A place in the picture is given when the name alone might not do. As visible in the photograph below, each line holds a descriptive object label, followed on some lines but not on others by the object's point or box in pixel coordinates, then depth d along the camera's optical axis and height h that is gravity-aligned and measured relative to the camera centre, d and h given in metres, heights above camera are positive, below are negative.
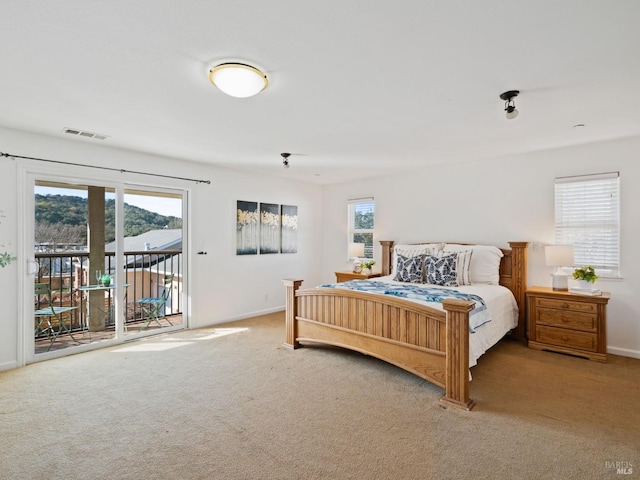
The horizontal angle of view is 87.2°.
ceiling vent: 3.23 +1.07
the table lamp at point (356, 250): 5.39 -0.17
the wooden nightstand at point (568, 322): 3.33 -0.87
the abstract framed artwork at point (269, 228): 5.45 +0.20
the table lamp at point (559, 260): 3.57 -0.22
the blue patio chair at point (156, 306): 4.57 -0.93
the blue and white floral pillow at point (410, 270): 4.23 -0.39
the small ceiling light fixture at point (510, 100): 2.40 +1.02
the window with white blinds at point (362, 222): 5.74 +0.30
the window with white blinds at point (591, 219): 3.61 +0.22
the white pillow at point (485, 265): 4.09 -0.32
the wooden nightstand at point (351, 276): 5.10 -0.56
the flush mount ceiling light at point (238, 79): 2.02 +1.01
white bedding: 2.81 -0.80
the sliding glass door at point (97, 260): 3.57 -0.23
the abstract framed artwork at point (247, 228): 5.12 +0.19
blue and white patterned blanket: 2.92 -0.53
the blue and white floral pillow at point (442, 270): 3.96 -0.37
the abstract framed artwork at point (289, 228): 5.77 +0.21
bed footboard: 2.49 -0.82
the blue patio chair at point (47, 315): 3.54 -0.80
